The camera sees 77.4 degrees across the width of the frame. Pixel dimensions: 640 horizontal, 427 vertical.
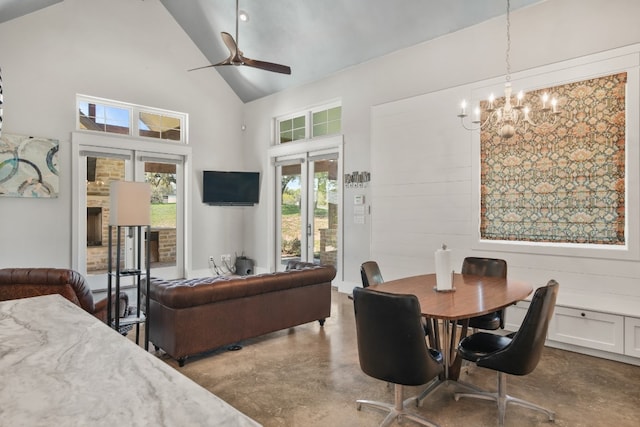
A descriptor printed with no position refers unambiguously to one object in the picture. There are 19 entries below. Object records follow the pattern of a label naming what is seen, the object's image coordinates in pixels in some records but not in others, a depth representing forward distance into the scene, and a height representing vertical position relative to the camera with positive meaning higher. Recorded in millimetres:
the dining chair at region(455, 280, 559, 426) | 2262 -770
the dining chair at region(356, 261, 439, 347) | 2961 -570
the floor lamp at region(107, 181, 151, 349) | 3256 +21
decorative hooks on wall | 5902 +516
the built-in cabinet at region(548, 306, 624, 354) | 3438 -1035
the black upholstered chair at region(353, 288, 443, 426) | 2133 -690
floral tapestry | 3785 +422
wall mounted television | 7434 +479
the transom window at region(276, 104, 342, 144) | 6574 +1574
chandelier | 3336 +998
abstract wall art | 5293 +630
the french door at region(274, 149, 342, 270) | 6570 +100
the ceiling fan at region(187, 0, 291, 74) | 4387 +1726
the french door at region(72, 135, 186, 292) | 6023 +144
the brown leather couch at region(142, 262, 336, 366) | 3305 -870
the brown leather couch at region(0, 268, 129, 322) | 3141 -561
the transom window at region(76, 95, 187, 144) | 6160 +1548
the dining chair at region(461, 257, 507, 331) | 3328 -547
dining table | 2353 -562
